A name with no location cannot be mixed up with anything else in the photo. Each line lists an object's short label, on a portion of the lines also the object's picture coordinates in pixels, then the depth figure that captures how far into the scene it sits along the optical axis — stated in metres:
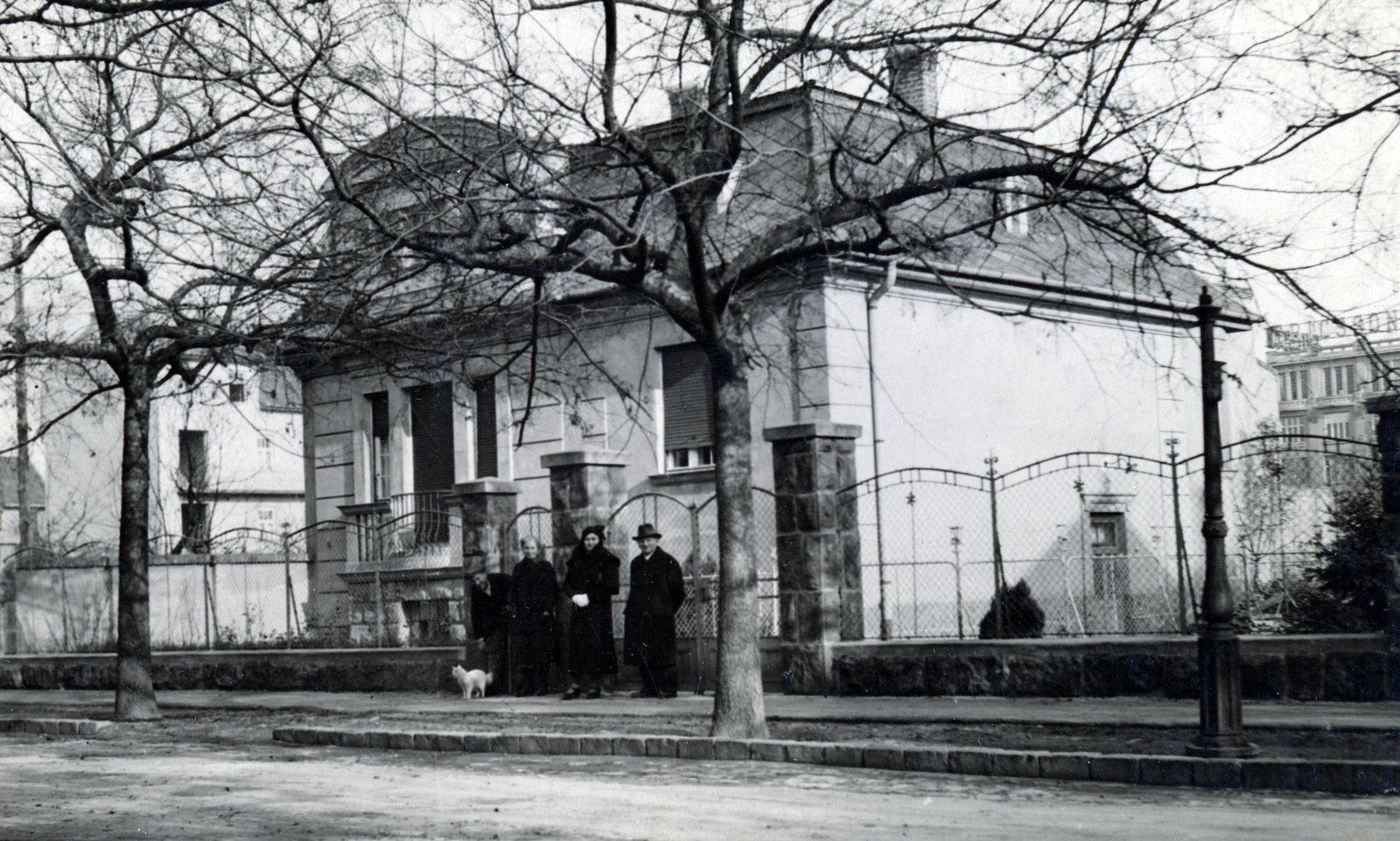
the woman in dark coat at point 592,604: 16.97
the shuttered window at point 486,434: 25.02
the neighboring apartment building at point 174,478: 43.53
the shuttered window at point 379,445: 26.88
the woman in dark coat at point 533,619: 17.47
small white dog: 17.50
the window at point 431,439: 25.73
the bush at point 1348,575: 13.52
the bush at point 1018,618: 15.51
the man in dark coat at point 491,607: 17.98
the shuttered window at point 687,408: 21.94
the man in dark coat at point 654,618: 16.70
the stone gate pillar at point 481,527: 18.45
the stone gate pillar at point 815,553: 15.59
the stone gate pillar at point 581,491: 17.69
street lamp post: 9.81
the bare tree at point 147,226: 11.64
